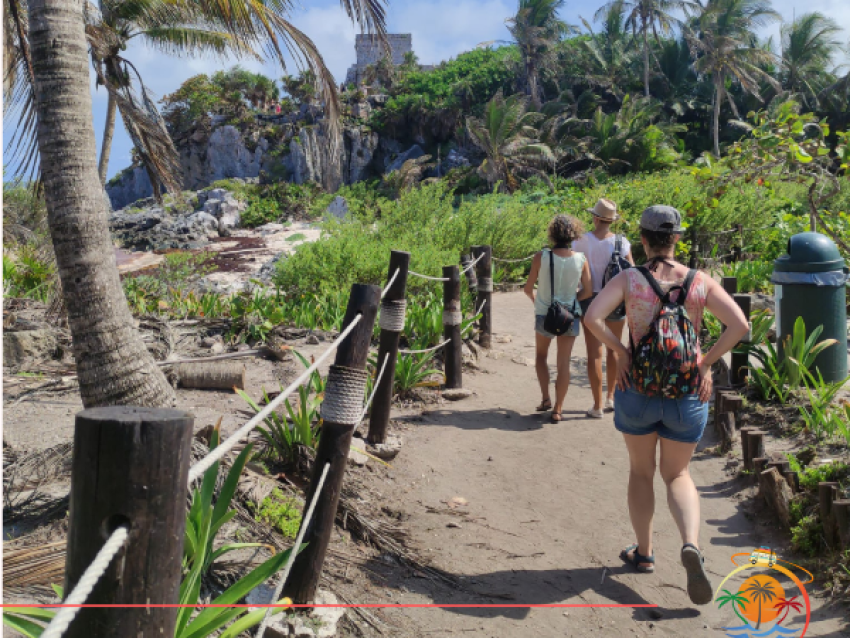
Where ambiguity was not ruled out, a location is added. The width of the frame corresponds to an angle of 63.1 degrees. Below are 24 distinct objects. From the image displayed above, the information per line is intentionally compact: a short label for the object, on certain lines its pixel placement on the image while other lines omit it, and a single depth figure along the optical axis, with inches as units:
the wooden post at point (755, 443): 165.8
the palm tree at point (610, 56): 1620.3
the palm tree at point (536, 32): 1595.7
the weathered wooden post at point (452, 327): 253.8
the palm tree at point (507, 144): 1192.8
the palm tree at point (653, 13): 1528.1
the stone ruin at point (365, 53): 2367.1
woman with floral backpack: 116.0
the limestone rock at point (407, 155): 1720.7
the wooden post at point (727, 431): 190.5
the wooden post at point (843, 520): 120.3
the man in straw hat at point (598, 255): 214.4
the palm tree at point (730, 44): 1429.6
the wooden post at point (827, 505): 125.4
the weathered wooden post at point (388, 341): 184.4
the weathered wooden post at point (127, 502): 46.5
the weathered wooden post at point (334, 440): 108.4
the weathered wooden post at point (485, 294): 318.7
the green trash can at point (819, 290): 209.0
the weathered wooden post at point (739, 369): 226.4
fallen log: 230.2
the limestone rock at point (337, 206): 1209.8
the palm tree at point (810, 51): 1681.8
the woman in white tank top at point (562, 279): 208.7
